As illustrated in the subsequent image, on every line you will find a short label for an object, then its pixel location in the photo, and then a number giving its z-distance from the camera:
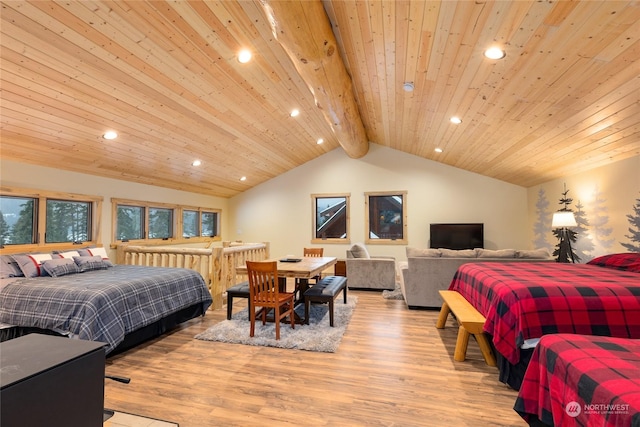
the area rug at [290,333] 3.21
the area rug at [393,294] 5.27
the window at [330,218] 7.97
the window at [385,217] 7.61
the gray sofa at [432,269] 4.34
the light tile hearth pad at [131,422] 1.14
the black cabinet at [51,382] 0.67
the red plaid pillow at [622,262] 2.99
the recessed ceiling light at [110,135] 3.81
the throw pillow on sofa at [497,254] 4.23
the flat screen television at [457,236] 6.97
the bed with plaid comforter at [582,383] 1.03
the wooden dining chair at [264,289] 3.32
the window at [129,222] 5.29
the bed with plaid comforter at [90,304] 2.66
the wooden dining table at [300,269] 3.62
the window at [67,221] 4.27
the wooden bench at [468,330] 2.65
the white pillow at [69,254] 3.82
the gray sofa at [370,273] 5.81
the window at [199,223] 7.01
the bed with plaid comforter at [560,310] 2.19
